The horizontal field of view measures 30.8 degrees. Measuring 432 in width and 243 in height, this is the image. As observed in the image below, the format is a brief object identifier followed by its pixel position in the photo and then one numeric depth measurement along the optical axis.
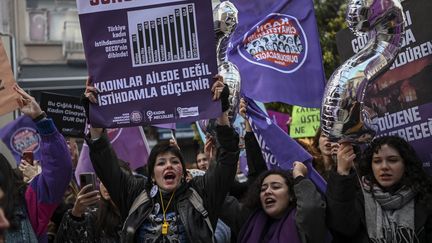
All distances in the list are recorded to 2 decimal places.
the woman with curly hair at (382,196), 4.19
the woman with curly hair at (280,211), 4.28
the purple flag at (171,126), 6.64
